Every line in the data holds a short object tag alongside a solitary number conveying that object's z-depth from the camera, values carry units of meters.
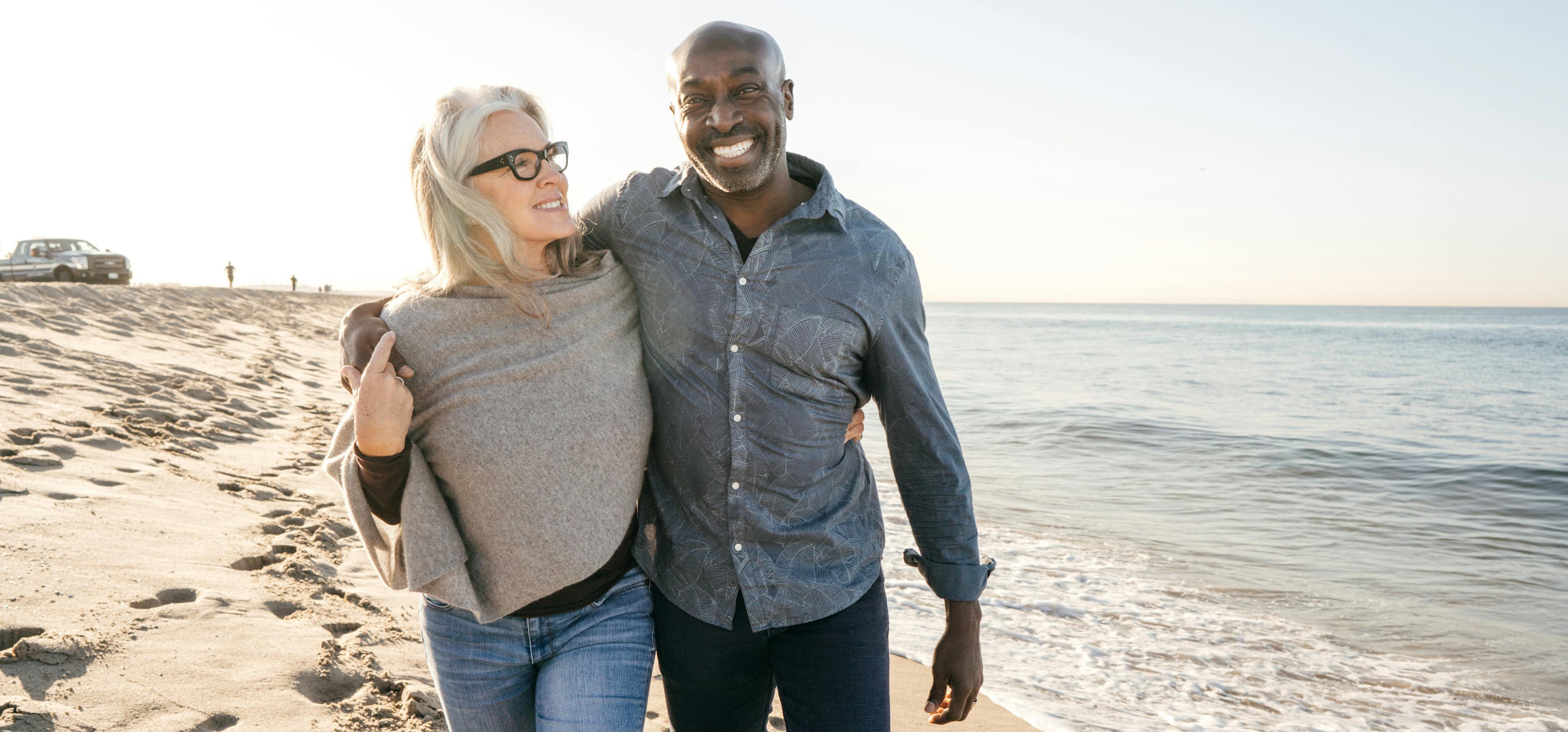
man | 2.25
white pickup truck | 20.69
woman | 2.05
